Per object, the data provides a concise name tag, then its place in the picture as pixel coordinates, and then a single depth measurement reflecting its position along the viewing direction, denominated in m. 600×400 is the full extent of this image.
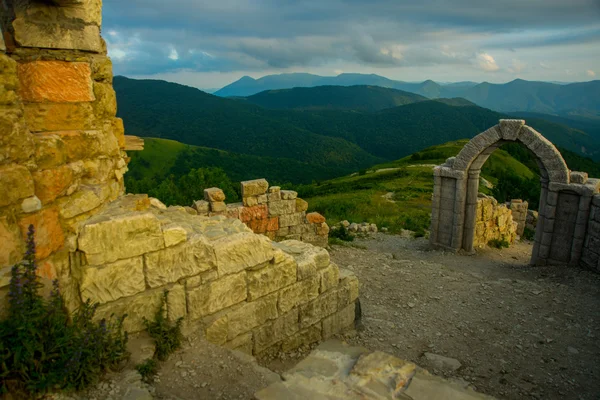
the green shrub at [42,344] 3.24
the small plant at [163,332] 4.39
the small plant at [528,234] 18.33
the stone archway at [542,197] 11.30
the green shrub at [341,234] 14.56
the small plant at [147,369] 3.98
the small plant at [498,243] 15.13
